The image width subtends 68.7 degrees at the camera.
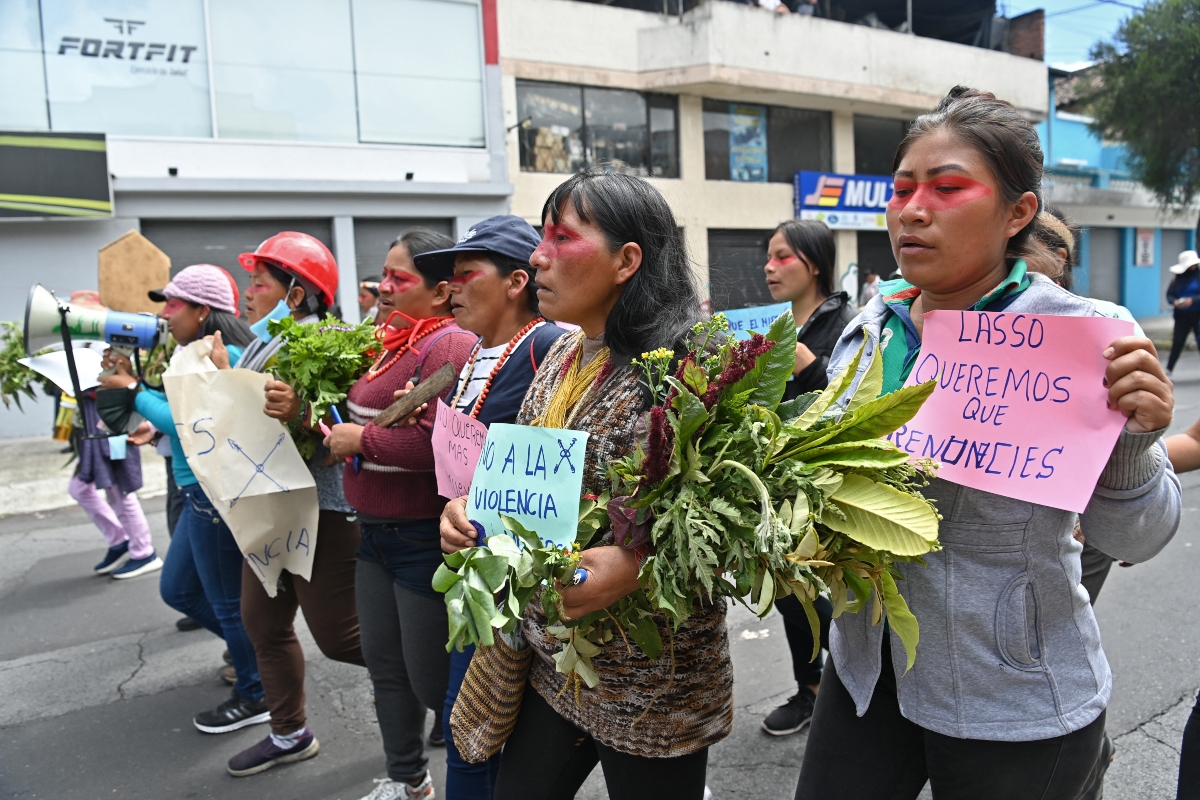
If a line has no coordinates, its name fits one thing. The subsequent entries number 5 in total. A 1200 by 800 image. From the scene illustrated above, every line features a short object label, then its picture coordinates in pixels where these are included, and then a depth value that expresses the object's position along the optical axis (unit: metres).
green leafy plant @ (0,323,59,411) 5.25
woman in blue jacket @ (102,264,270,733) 3.80
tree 20.02
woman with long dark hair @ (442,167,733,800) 1.97
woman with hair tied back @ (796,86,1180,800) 1.65
